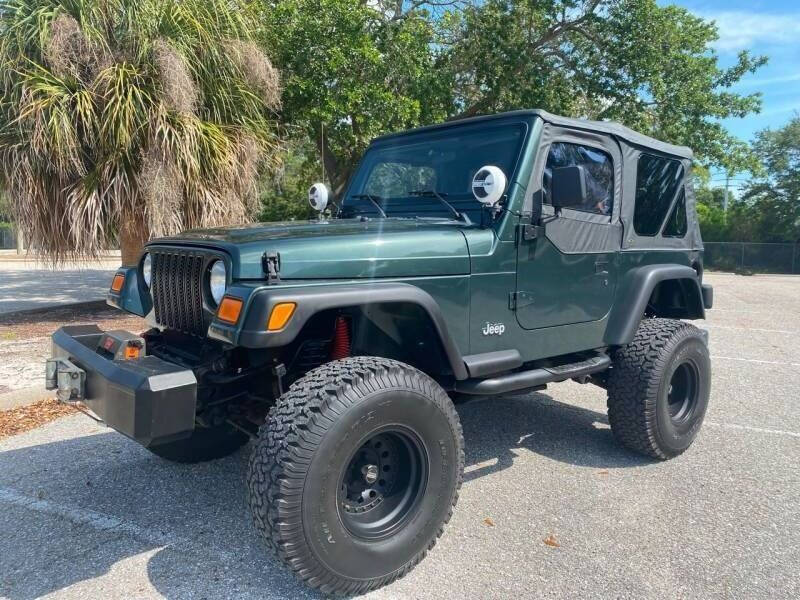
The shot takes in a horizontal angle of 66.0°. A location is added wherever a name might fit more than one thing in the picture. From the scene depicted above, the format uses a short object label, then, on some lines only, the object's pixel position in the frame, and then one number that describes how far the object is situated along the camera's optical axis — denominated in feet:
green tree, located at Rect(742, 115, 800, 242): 86.17
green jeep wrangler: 7.90
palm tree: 24.99
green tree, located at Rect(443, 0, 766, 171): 38.91
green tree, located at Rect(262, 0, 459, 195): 32.45
